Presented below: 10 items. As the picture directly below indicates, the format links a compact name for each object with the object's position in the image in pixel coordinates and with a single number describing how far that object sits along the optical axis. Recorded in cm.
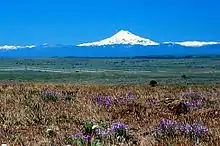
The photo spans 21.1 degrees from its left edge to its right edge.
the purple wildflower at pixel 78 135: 982
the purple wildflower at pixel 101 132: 1013
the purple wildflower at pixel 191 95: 1845
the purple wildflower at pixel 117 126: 1066
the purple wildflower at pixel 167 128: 1046
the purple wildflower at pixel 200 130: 1020
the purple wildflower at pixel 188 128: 1035
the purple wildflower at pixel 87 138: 944
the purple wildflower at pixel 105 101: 1583
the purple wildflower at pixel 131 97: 1758
